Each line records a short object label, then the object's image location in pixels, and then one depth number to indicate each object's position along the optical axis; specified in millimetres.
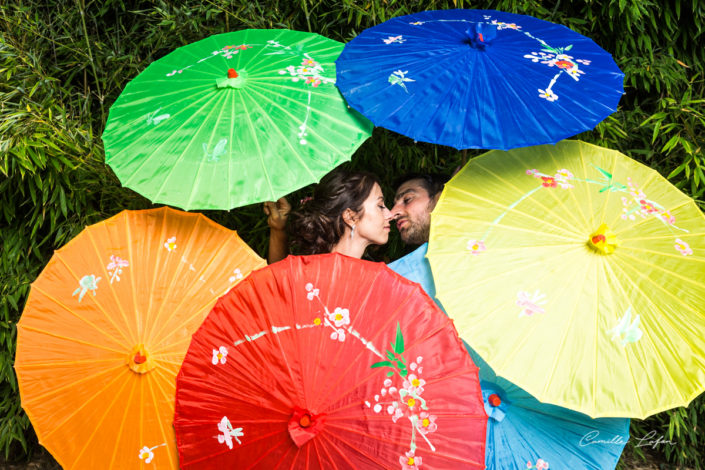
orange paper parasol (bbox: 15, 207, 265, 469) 2582
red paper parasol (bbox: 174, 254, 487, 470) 2195
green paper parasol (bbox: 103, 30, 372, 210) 2719
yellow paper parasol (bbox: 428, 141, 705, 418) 2338
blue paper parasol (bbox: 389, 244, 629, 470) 2604
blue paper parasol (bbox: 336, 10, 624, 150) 2656
